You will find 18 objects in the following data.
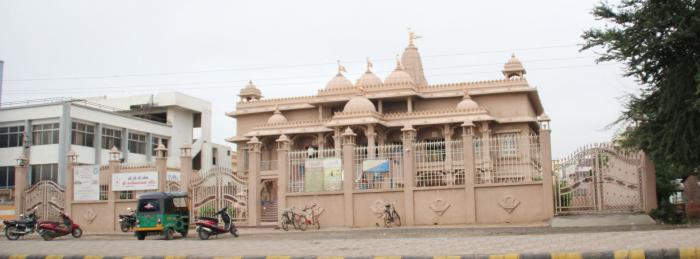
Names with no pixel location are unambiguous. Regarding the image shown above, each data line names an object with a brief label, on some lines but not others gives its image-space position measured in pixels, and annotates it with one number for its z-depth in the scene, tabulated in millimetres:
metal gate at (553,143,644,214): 19656
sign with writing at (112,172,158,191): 26844
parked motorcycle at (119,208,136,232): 24981
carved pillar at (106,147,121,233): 27328
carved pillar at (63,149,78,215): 28281
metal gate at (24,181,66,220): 28889
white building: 44906
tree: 18062
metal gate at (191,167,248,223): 25266
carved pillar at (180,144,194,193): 26078
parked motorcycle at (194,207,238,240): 19855
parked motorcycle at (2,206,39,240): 23734
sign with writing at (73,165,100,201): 27859
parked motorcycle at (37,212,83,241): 22719
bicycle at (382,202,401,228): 22203
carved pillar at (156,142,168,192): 26719
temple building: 20984
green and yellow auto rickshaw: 21125
